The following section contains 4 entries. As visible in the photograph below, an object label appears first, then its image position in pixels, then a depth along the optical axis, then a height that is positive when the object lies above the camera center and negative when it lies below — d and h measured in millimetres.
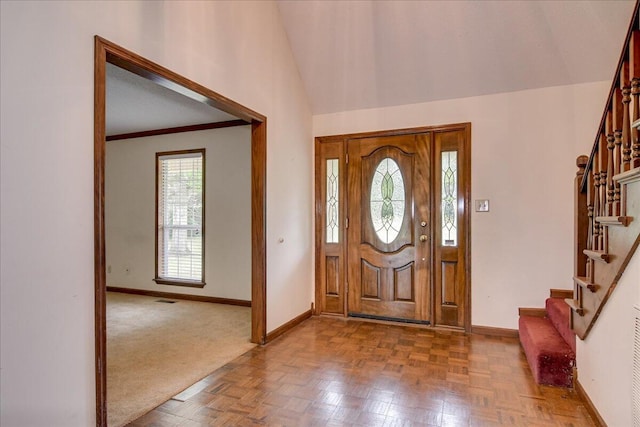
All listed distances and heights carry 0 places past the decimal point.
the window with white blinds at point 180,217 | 5234 -58
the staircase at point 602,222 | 1741 -55
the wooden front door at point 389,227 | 3926 -154
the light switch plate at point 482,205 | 3684 +71
